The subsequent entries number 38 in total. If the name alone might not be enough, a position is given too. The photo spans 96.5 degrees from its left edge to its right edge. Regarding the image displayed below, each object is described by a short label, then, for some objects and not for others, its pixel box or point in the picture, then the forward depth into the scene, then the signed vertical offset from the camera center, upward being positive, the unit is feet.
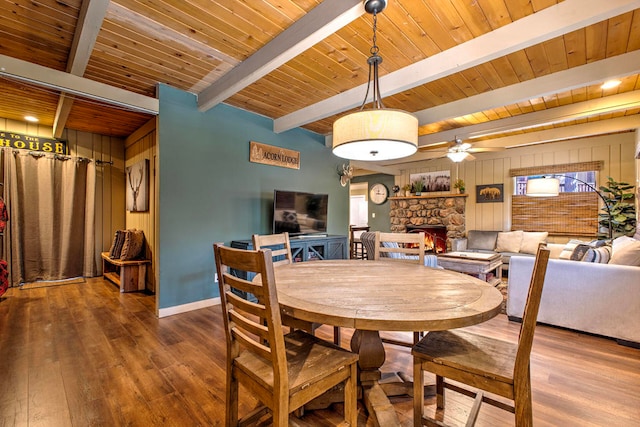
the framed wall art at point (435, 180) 21.65 +2.52
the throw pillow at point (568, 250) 11.71 -1.63
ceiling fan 13.37 +2.96
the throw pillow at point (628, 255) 8.10 -1.21
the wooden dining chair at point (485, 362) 3.66 -2.13
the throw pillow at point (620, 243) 8.76 -1.01
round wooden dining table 3.56 -1.30
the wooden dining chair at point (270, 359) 3.49 -2.16
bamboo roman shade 16.34 +0.17
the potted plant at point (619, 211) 13.96 +0.10
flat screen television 12.86 -0.01
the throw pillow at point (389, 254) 12.01 -1.83
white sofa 7.88 -2.51
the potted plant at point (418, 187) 22.21 +1.97
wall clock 26.12 +1.76
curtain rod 14.09 +2.83
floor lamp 13.80 +1.24
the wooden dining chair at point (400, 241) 7.42 -0.82
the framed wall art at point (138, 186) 13.64 +1.26
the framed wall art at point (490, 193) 19.25 +1.33
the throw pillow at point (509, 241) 17.15 -1.75
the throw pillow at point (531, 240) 16.66 -1.62
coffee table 12.58 -2.32
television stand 12.37 -1.67
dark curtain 13.67 -0.26
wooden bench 13.05 -2.97
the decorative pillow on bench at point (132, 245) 13.30 -1.59
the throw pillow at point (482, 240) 18.08 -1.77
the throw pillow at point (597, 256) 8.84 -1.34
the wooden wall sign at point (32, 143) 14.06 +3.49
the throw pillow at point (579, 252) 9.67 -1.36
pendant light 5.09 +1.50
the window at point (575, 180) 16.48 +1.92
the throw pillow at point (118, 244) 14.37 -1.66
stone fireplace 20.65 -0.26
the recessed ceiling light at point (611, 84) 10.16 +4.69
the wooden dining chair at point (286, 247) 4.99 -0.98
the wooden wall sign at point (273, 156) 13.04 +2.72
